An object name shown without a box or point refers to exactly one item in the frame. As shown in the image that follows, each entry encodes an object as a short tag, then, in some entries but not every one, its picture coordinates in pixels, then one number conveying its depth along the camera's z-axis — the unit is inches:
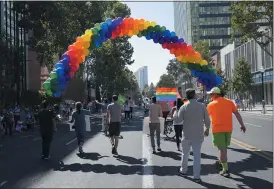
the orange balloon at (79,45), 341.1
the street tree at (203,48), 1758.6
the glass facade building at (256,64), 1354.4
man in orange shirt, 201.0
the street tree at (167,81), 3215.3
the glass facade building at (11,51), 742.7
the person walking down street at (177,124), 298.2
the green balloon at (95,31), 345.7
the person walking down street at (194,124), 190.4
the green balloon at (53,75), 326.4
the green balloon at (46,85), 327.1
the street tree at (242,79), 1281.2
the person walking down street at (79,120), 299.8
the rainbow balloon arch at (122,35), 332.0
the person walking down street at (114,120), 292.8
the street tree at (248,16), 794.1
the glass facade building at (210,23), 2888.9
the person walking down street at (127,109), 697.4
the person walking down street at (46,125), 280.0
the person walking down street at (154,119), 288.5
